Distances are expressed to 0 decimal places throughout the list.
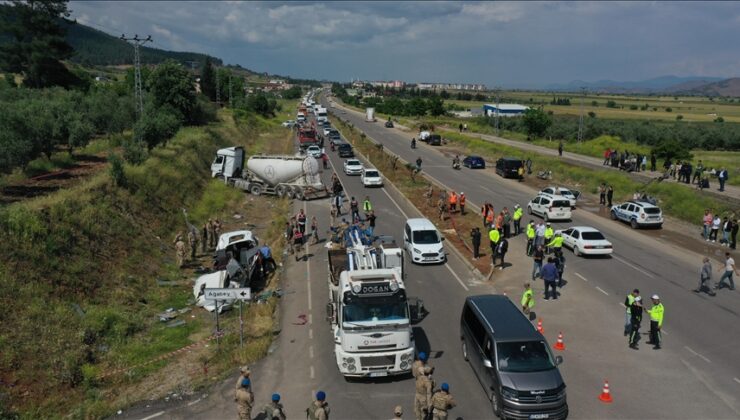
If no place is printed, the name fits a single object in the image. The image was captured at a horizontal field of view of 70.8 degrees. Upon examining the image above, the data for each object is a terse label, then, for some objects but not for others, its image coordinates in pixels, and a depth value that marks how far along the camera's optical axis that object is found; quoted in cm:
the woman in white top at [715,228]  2742
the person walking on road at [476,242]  2339
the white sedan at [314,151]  5373
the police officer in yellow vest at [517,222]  2734
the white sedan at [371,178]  4212
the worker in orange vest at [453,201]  3286
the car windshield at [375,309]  1315
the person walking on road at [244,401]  1110
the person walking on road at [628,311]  1534
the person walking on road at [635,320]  1506
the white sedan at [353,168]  4812
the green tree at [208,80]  11081
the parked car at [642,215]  2991
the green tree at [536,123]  8794
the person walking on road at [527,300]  1678
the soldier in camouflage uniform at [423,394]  1088
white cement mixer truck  3819
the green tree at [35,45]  6431
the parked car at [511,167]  4784
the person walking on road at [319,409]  1002
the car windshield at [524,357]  1160
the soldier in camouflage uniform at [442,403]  1043
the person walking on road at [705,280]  1923
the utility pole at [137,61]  3715
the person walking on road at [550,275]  1845
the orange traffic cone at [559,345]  1513
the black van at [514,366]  1112
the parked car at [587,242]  2412
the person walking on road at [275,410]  1047
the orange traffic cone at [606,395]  1225
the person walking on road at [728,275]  1956
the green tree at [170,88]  6531
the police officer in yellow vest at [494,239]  2272
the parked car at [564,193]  3412
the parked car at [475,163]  5428
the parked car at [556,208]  3084
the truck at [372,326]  1288
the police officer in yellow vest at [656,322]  1481
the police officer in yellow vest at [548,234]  2330
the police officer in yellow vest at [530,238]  2425
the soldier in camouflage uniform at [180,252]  2362
